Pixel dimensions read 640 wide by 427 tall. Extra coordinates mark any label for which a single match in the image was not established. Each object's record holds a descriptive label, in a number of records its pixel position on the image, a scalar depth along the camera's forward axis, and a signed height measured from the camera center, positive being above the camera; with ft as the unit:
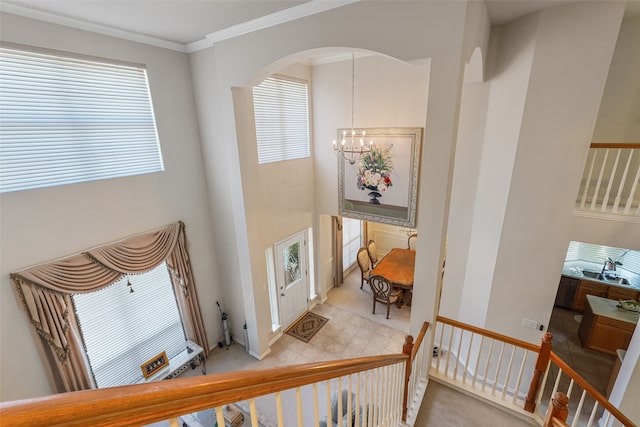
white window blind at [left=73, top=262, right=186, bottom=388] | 11.31 -7.97
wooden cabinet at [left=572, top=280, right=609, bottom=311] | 17.83 -9.98
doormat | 18.07 -12.31
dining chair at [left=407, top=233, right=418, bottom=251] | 25.75 -9.52
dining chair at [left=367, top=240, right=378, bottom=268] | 23.66 -9.72
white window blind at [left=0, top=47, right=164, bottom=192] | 8.73 +0.68
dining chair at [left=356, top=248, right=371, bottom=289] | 22.07 -9.73
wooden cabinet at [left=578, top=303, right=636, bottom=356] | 14.89 -10.63
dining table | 19.63 -9.70
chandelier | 16.20 -0.57
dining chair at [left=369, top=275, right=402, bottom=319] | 19.27 -10.56
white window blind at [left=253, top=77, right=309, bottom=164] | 15.15 +0.99
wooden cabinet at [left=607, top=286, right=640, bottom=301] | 16.93 -9.60
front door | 17.69 -9.06
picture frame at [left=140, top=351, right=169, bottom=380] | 12.48 -9.96
